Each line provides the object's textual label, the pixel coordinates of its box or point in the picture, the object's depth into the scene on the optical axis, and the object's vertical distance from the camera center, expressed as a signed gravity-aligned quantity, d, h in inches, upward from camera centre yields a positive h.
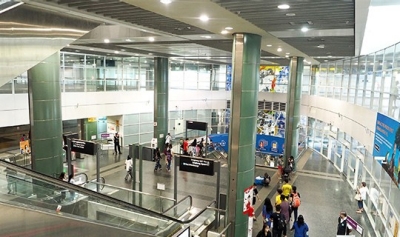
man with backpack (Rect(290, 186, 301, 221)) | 406.3 -150.8
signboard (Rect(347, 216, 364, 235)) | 304.9 -138.8
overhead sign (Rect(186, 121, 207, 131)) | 684.1 -94.7
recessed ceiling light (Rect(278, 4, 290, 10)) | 215.0 +56.3
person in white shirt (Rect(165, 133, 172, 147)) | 761.6 -141.2
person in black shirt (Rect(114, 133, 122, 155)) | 755.4 -146.6
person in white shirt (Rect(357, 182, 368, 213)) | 458.0 -159.6
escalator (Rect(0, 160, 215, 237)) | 200.5 -98.4
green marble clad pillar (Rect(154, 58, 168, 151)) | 778.8 -35.2
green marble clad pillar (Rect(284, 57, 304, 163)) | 681.6 -48.8
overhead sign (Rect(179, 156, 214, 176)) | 371.6 -100.7
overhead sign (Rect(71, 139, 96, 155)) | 423.2 -93.4
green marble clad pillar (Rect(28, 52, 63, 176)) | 387.2 -44.6
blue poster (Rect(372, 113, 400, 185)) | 315.9 -63.9
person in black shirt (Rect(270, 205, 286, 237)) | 355.3 -157.7
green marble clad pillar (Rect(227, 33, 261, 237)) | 341.4 -41.9
